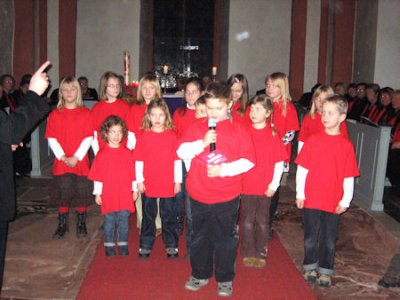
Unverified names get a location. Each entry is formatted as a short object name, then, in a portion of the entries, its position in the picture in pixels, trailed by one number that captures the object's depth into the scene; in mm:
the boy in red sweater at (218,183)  3637
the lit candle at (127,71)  9109
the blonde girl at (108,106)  5188
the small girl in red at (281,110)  5016
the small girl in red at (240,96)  4865
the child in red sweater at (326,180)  3977
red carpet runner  3908
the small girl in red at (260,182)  4367
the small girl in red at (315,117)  4852
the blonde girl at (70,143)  4984
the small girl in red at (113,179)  4602
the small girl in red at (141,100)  5035
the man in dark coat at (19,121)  2926
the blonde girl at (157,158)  4508
